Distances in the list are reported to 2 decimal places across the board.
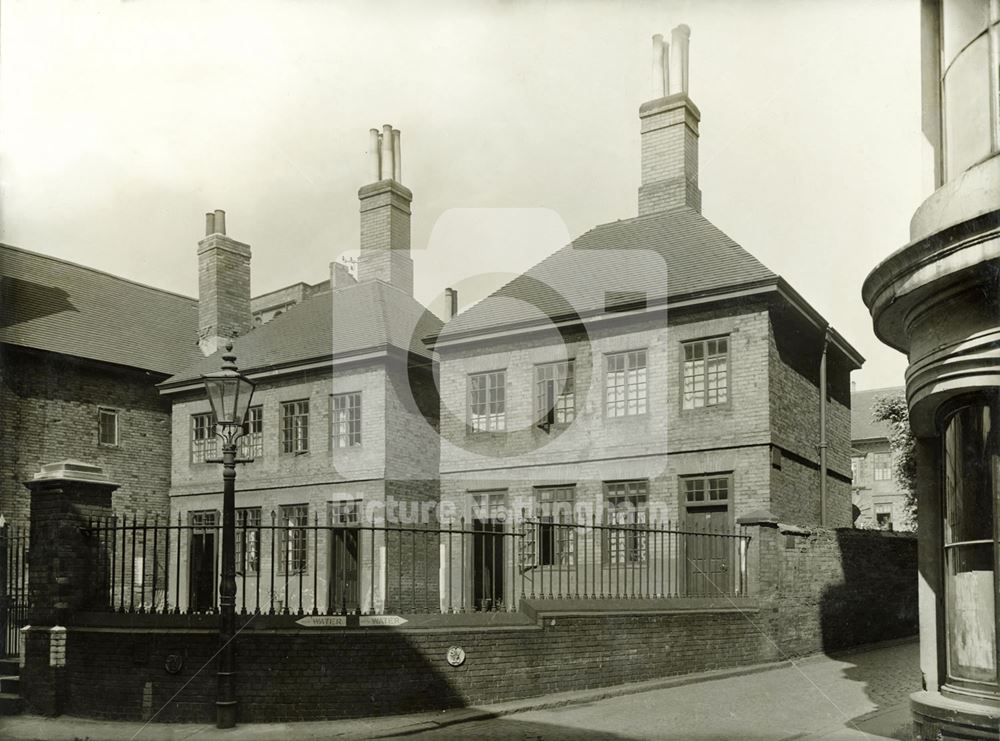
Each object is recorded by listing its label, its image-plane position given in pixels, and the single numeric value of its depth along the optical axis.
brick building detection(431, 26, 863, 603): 17.91
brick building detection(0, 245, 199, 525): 23.27
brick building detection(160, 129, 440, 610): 22.58
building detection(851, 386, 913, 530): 48.88
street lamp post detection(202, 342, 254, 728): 10.00
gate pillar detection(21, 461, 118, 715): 11.02
